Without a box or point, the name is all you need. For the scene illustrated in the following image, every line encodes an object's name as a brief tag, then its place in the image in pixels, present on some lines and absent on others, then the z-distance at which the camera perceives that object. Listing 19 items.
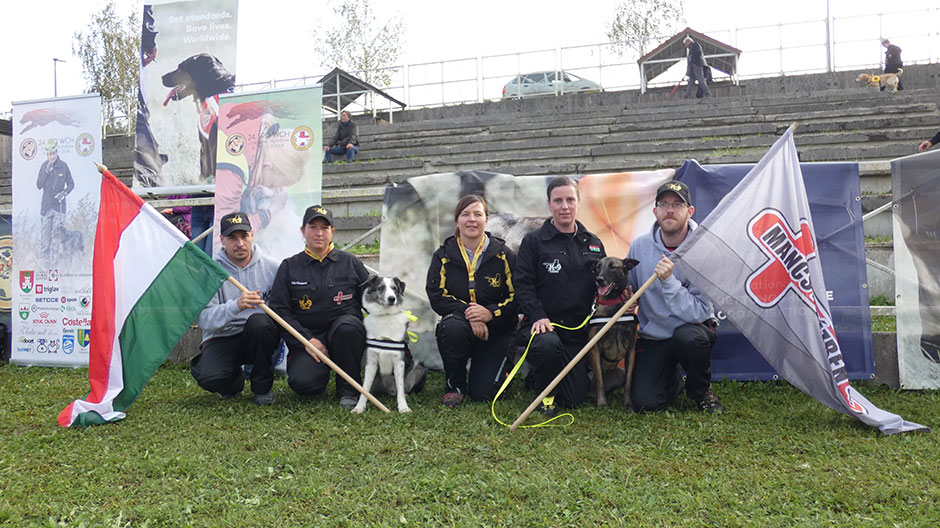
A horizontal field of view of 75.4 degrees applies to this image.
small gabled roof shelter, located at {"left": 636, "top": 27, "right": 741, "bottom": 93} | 18.86
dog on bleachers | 14.01
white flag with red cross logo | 3.89
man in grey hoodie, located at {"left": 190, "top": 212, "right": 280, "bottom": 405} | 4.90
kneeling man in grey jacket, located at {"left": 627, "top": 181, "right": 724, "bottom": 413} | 4.30
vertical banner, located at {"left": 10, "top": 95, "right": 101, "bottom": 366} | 6.72
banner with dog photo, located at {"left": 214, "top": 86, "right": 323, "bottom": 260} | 6.77
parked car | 19.94
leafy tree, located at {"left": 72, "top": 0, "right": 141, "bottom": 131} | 35.22
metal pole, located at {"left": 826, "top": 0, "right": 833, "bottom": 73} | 18.41
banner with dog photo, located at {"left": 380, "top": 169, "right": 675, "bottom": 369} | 5.57
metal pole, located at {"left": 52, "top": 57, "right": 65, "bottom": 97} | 31.62
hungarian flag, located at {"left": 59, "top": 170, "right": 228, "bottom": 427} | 4.41
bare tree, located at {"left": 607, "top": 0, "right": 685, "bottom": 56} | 31.58
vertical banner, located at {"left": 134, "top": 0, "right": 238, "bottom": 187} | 8.66
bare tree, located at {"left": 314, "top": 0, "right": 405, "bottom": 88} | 32.16
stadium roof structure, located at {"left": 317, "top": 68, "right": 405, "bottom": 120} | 19.08
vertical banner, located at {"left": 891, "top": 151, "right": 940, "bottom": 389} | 4.62
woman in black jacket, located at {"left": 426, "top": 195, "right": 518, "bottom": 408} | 4.76
